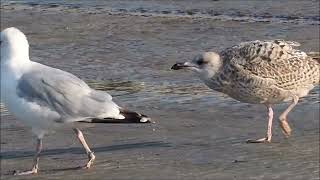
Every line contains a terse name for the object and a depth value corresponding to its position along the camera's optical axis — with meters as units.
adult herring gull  14.08
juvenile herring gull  16.33
